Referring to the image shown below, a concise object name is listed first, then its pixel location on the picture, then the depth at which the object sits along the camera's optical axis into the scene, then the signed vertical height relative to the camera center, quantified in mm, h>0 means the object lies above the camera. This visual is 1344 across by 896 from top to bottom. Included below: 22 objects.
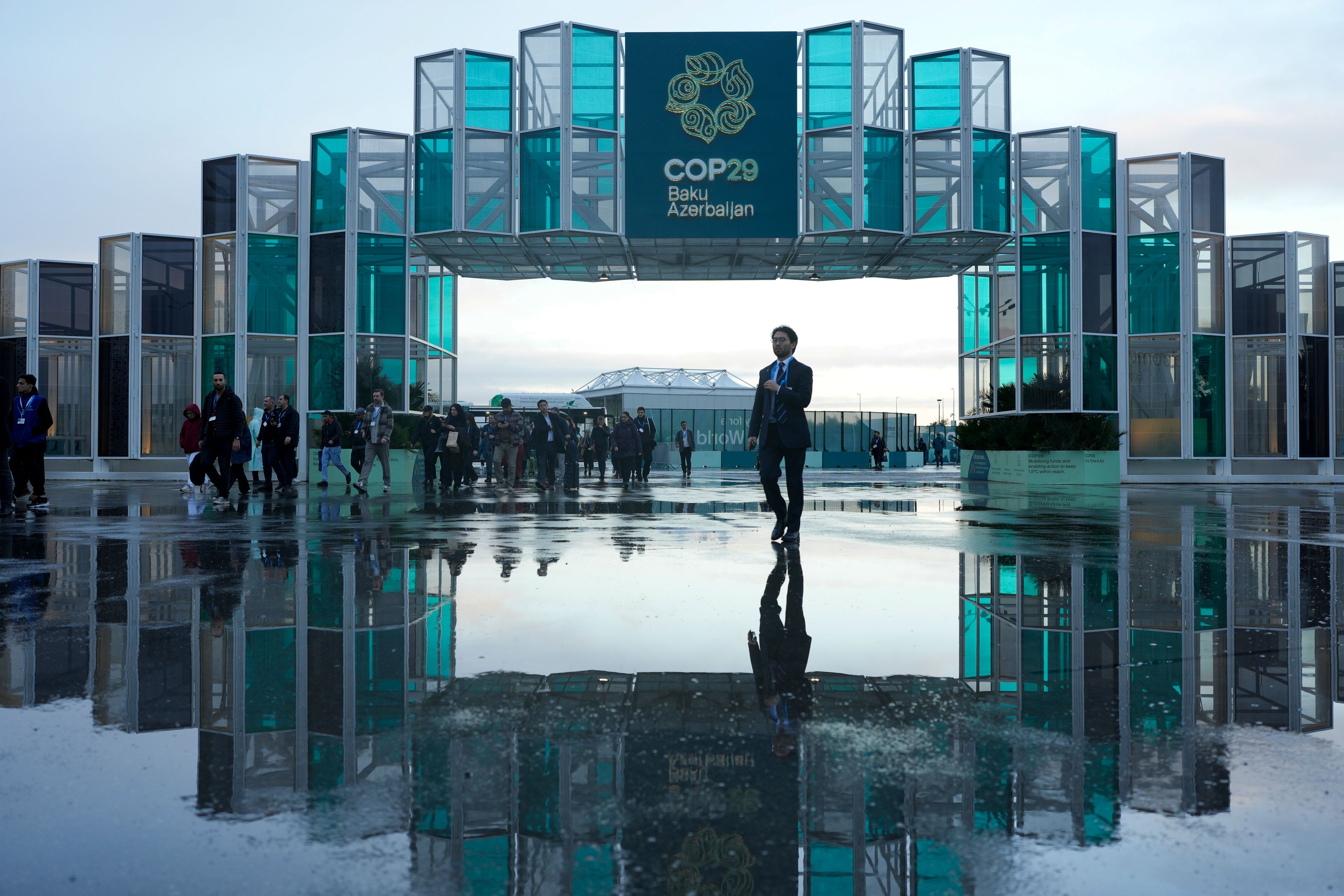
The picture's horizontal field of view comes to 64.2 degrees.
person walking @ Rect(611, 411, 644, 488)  25000 +295
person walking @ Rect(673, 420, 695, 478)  30922 +390
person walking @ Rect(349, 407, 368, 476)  19875 +344
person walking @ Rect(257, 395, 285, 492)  18078 +330
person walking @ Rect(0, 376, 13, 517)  11820 -20
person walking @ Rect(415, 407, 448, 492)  21469 +495
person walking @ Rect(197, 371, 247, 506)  14727 +473
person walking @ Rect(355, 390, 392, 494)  19156 +542
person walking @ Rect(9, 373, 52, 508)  12859 +273
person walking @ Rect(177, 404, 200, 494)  16047 +386
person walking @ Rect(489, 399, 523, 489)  21578 +404
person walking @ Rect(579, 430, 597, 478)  32656 +175
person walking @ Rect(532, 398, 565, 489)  21094 +311
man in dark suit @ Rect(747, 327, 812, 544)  8992 +291
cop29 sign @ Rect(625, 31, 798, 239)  22859 +6904
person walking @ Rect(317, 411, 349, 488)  21312 +352
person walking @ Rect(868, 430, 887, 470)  43875 +357
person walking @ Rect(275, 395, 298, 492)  17953 +302
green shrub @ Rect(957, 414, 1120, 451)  23328 +583
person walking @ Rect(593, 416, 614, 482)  26844 +465
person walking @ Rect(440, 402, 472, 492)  20766 +268
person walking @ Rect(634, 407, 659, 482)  26688 +507
